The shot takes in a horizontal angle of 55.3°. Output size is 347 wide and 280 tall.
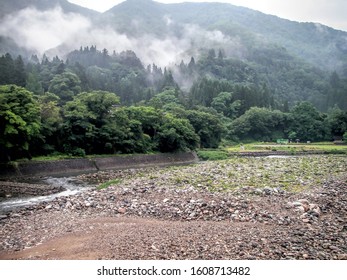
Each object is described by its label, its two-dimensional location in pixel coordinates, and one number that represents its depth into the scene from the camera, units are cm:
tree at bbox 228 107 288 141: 9706
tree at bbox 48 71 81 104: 8237
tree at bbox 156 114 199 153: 5731
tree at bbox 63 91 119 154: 4544
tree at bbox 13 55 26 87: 7306
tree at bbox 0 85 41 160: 3444
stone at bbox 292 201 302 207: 1695
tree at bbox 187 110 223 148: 7212
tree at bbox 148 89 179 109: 10975
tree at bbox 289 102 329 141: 9844
